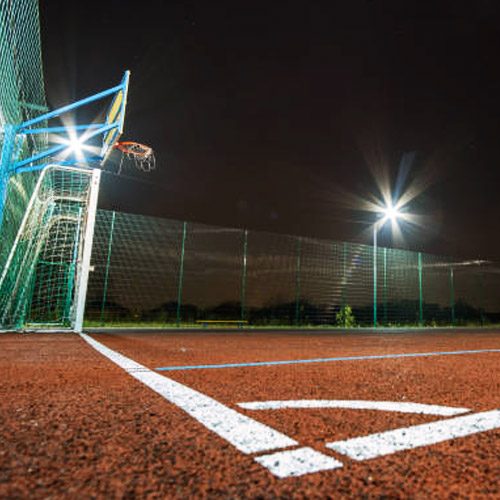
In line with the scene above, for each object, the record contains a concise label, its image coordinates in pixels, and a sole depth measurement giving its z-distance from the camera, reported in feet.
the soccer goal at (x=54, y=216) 19.27
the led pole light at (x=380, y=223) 48.98
